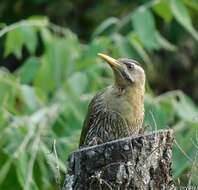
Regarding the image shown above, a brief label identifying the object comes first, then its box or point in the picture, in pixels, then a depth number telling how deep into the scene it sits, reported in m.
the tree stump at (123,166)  10.28
